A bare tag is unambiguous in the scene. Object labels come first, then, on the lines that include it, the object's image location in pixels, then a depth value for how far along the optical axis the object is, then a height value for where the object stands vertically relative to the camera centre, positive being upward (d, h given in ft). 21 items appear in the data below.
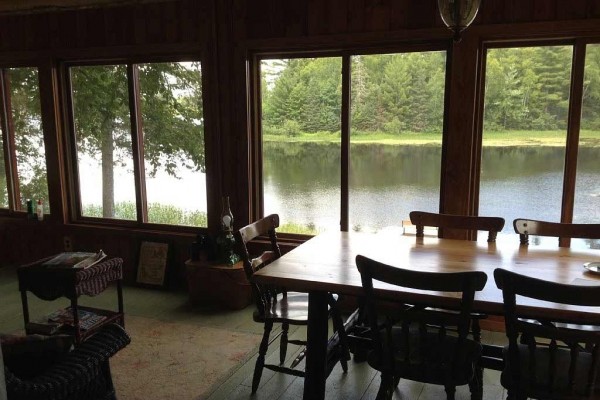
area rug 8.98 -4.37
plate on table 7.10 -1.88
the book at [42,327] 9.54 -3.55
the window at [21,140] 15.64 -0.04
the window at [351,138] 11.79 -0.05
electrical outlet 15.62 -3.18
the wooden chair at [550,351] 5.45 -2.49
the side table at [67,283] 9.49 -2.75
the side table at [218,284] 12.62 -3.69
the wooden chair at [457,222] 9.05 -1.58
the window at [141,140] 14.01 -0.07
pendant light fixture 6.97 +1.70
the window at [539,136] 10.64 -0.02
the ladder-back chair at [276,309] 8.15 -2.99
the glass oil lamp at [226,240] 12.82 -2.59
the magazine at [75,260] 9.94 -2.44
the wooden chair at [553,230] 8.43 -1.60
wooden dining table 6.31 -1.93
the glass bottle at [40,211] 15.98 -2.26
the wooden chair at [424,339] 5.99 -2.62
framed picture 14.37 -3.55
